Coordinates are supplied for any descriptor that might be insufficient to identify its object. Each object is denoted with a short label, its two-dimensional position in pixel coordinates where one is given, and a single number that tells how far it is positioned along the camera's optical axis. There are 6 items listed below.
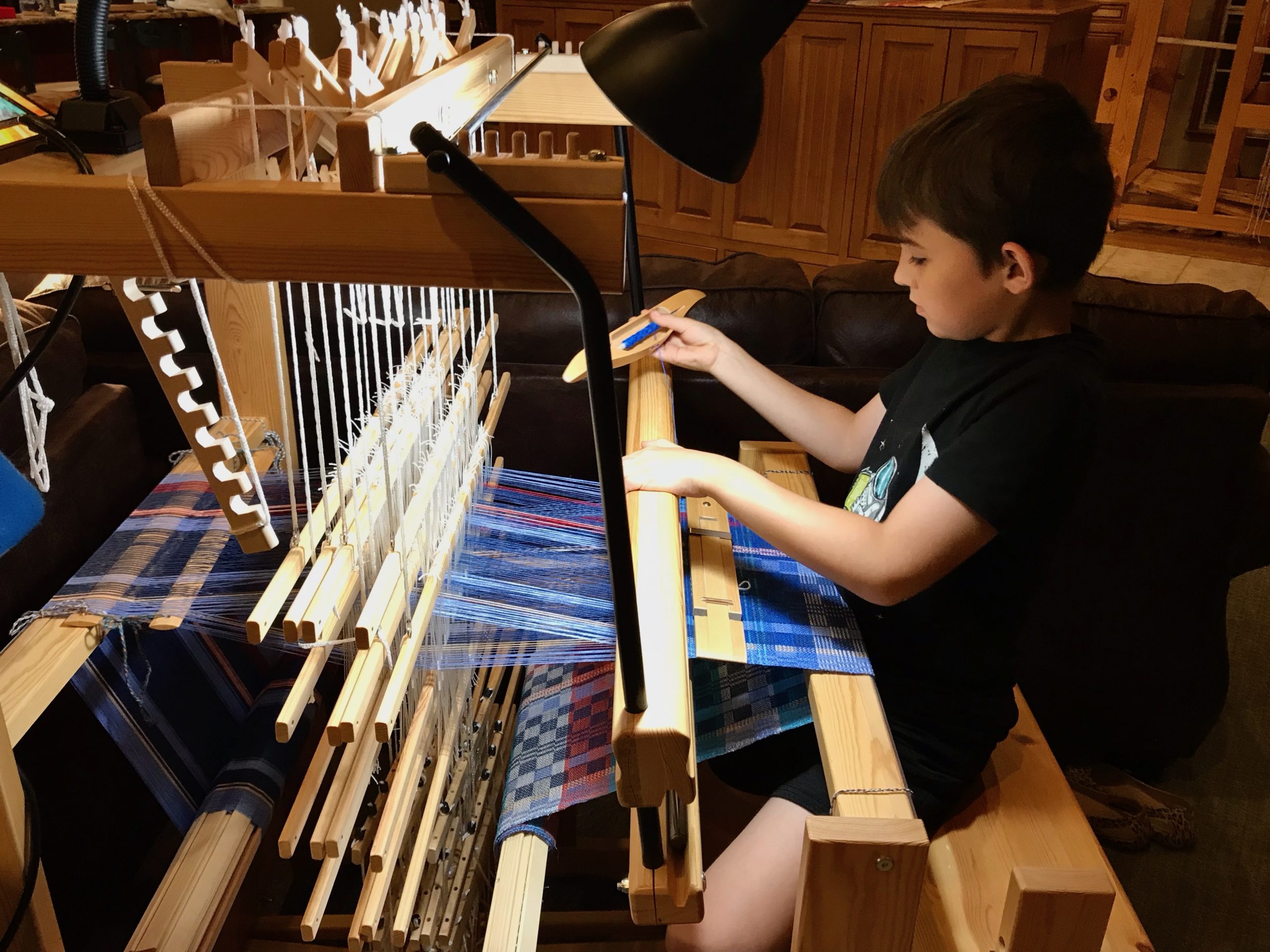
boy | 1.08
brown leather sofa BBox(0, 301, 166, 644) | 1.35
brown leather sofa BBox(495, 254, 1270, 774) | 1.71
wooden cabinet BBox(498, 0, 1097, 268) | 3.78
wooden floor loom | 0.62
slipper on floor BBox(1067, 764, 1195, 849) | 1.90
